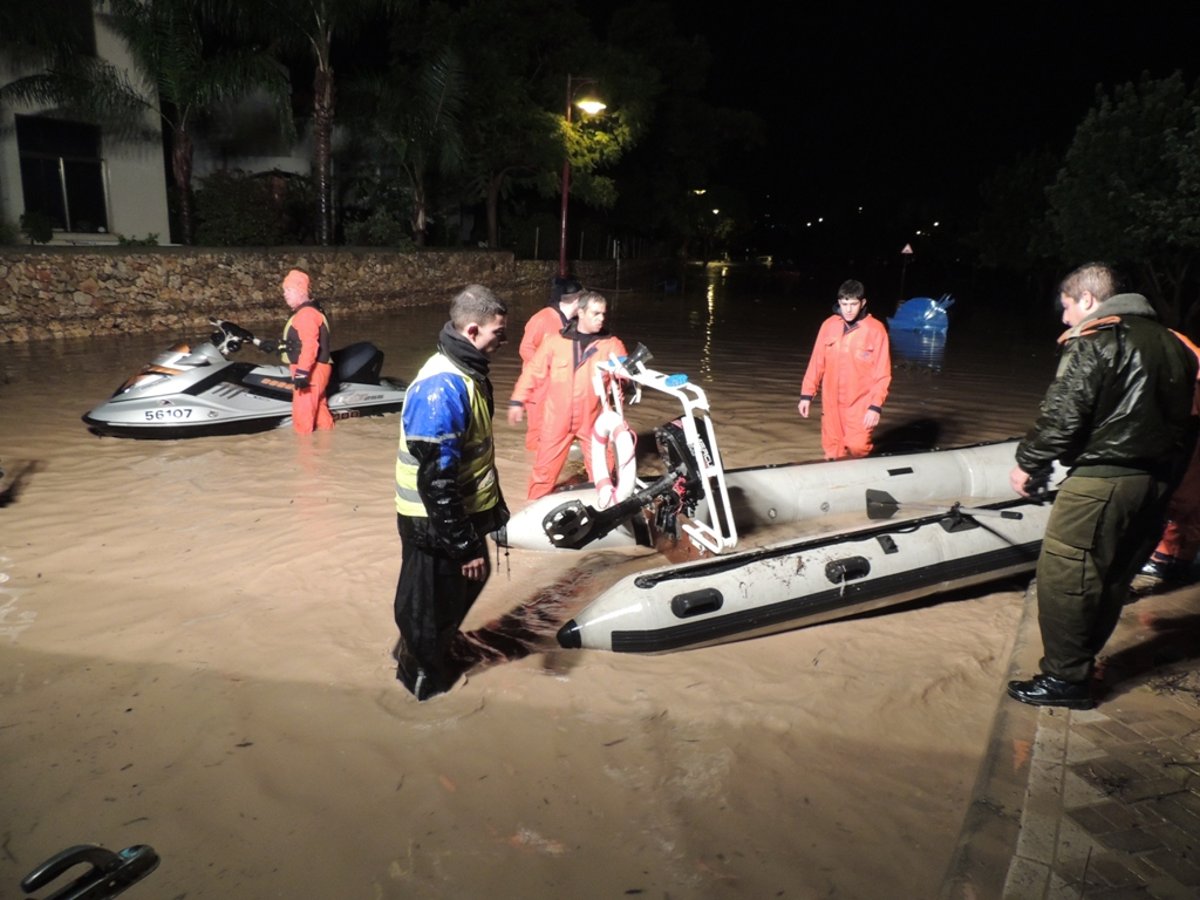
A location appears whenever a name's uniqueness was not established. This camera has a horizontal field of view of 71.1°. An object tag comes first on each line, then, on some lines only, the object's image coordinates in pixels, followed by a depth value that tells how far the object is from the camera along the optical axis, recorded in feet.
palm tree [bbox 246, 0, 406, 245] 57.93
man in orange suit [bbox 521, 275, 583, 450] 20.12
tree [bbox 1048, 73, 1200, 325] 58.54
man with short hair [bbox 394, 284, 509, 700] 10.43
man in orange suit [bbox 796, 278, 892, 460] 21.33
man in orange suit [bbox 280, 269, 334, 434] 23.86
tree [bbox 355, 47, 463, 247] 67.92
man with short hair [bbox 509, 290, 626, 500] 17.58
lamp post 65.26
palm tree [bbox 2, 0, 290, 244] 51.55
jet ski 24.21
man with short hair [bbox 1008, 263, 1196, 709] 11.11
